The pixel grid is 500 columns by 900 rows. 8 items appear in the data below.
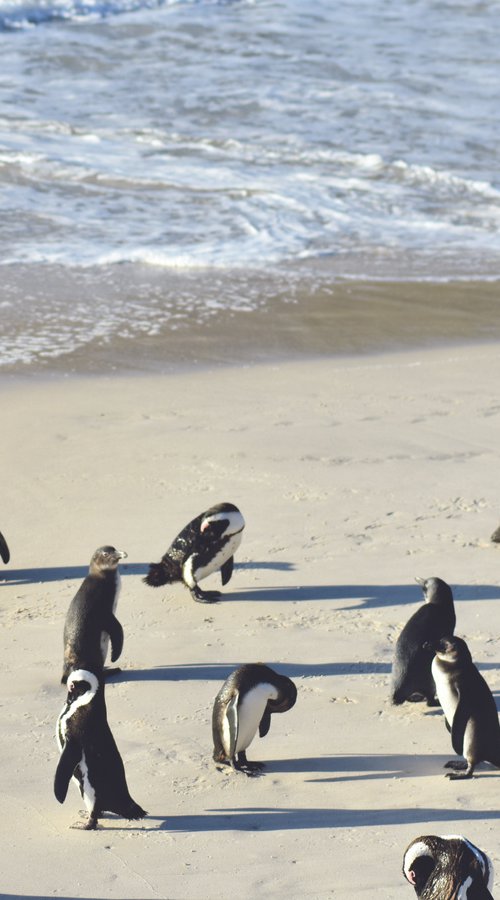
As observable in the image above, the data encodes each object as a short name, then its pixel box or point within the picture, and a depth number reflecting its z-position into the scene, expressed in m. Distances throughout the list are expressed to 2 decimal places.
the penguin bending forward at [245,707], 9.15
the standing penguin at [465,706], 9.09
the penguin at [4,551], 13.14
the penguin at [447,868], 6.78
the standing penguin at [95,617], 10.54
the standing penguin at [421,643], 10.07
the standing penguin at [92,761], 8.45
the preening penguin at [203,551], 12.48
